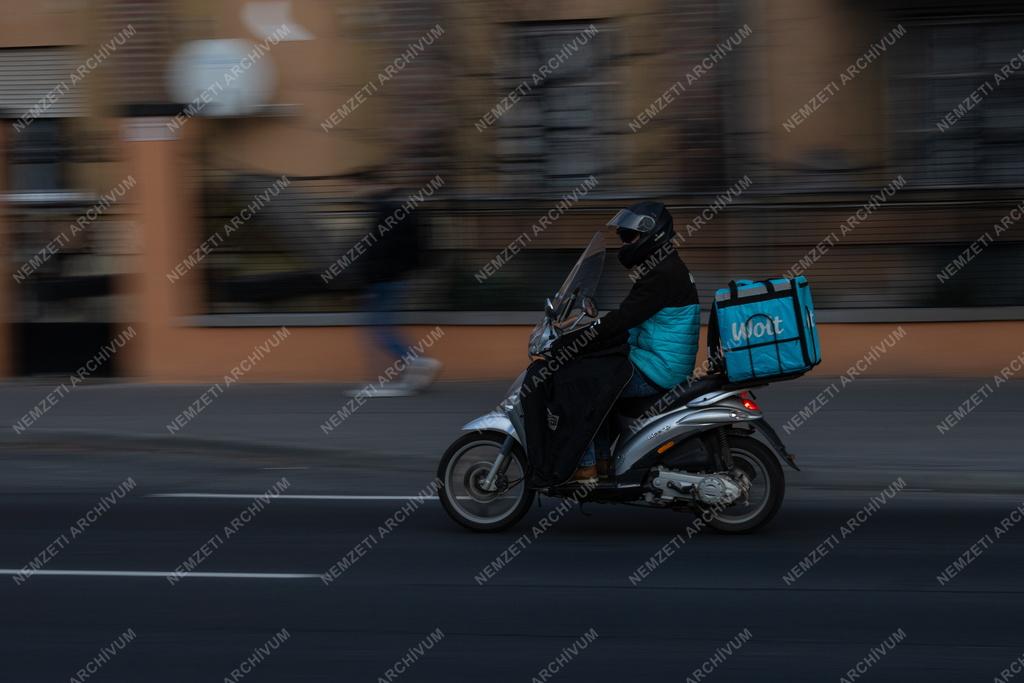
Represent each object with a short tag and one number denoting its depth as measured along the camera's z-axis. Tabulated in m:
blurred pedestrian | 24.92
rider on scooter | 14.95
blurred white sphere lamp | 28.22
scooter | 14.98
